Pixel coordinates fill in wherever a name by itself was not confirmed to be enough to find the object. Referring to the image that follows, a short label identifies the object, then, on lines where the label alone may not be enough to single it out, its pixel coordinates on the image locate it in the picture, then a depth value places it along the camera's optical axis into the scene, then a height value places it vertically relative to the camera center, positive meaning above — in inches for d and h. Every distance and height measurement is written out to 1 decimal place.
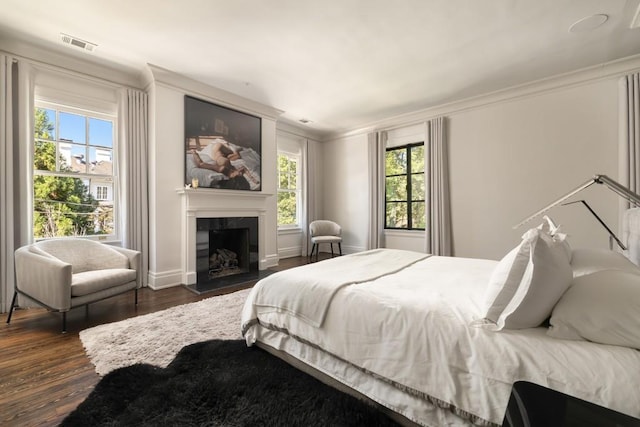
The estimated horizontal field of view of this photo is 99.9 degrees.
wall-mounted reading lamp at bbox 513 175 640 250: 47.8 +4.4
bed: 36.5 -20.0
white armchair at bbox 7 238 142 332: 88.8 -21.7
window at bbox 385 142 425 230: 203.8 +19.8
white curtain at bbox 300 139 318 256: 237.5 +17.3
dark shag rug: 51.3 -38.8
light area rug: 73.7 -38.3
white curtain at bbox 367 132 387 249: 214.4 +19.0
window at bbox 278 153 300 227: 227.8 +20.7
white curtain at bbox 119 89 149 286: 139.1 +23.1
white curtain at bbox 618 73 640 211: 124.4 +36.4
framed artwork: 152.1 +41.5
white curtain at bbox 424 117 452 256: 180.4 +14.3
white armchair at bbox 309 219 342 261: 211.0 -15.1
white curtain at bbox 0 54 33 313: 108.0 +22.6
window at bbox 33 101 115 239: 122.3 +20.9
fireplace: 151.1 -23.6
